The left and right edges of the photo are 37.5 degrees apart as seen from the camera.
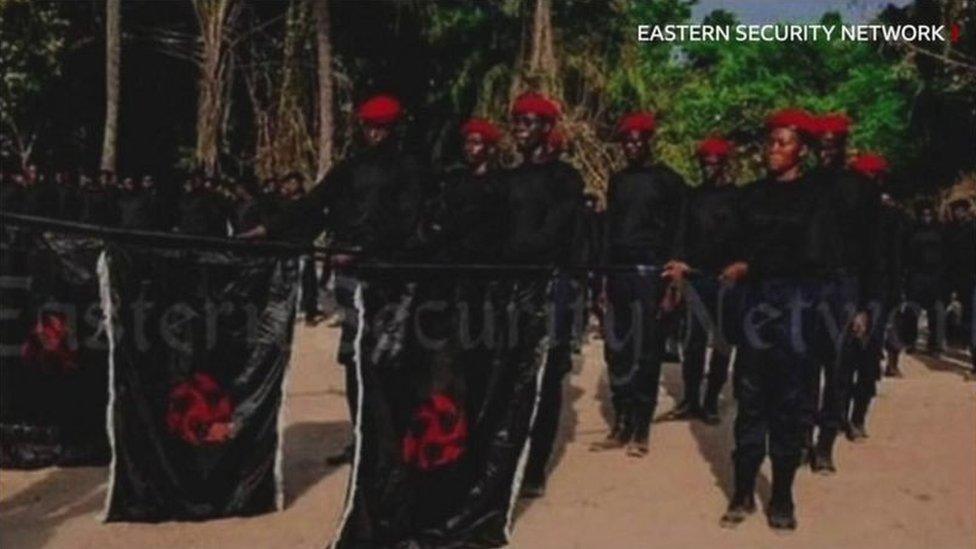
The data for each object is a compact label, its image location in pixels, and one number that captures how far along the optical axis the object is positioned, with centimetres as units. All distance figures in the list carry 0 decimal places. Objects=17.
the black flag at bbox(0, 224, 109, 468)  760
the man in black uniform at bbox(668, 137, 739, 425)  938
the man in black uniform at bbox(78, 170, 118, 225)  1677
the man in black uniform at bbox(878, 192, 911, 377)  885
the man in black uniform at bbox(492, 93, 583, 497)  738
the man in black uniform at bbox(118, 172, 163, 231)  1655
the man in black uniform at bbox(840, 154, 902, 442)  846
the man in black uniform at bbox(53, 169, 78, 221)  1678
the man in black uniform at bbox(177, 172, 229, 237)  1666
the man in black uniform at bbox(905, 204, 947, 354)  1595
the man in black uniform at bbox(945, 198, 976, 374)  1576
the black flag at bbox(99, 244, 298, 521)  663
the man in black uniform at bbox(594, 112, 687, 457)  853
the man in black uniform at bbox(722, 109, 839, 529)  679
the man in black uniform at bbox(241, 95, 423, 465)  757
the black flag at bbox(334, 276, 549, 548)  609
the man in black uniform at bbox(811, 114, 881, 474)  782
